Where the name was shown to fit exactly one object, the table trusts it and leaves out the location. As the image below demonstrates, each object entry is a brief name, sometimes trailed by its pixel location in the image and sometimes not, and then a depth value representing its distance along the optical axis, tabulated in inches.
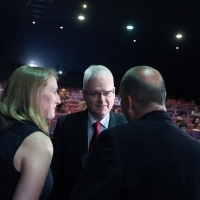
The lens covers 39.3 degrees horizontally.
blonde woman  39.0
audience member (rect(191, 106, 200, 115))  309.8
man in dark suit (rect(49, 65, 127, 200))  53.7
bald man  32.2
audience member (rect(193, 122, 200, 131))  230.7
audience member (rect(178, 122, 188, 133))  189.5
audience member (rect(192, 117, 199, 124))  245.2
